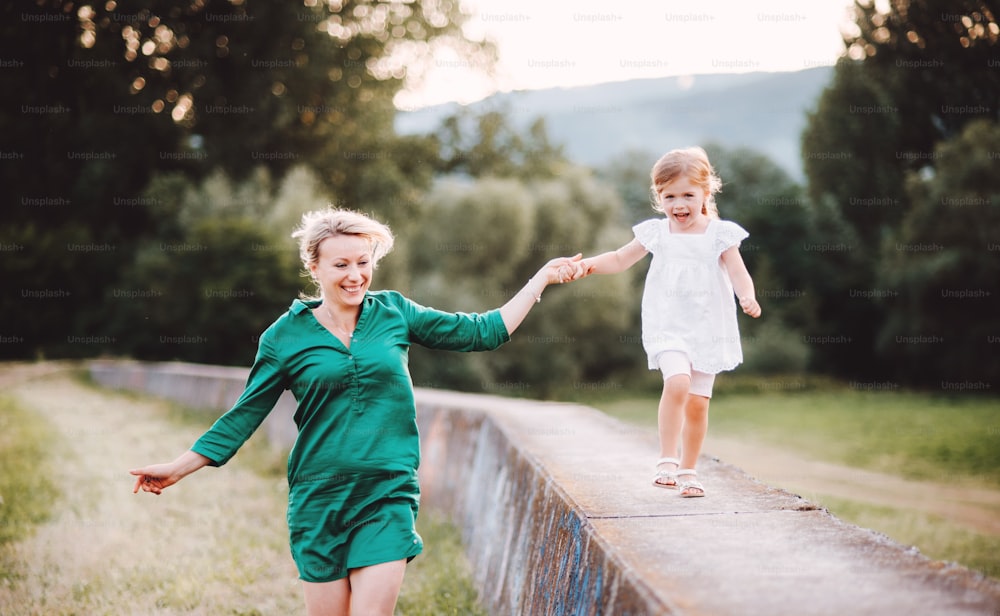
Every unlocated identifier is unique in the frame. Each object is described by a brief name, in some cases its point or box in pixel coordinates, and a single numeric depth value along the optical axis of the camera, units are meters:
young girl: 4.47
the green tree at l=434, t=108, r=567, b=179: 40.94
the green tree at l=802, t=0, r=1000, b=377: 18.89
